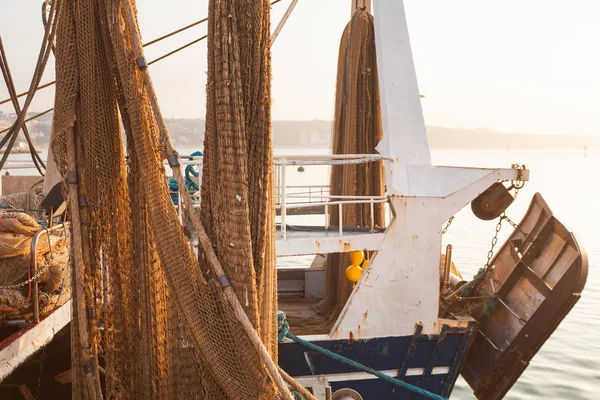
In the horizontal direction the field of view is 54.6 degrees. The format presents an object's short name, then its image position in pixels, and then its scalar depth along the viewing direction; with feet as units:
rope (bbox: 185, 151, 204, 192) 26.68
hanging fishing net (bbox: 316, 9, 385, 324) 26.17
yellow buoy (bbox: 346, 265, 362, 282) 22.76
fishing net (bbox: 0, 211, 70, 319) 17.13
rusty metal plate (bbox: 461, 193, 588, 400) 21.43
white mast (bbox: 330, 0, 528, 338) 21.44
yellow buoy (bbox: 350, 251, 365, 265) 23.49
